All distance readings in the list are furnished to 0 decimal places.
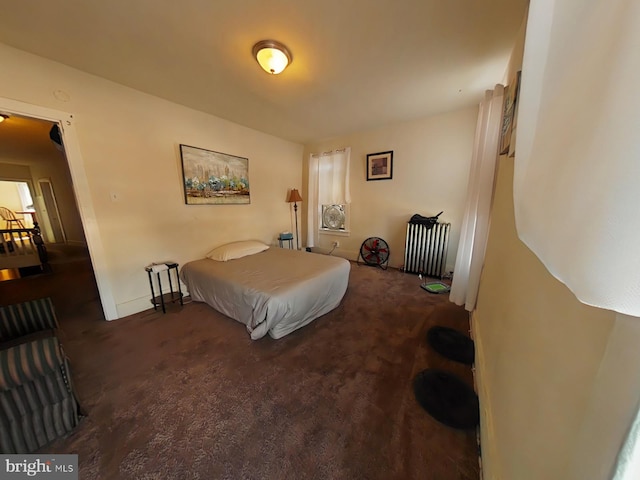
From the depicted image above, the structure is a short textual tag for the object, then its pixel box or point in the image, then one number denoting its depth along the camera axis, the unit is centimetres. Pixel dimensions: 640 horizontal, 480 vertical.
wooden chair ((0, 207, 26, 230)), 557
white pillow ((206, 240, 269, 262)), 282
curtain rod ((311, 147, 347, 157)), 394
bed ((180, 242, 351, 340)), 186
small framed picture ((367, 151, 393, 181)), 355
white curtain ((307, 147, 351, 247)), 398
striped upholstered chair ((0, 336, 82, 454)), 99
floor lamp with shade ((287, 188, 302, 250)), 416
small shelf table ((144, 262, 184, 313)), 243
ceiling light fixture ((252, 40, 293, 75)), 165
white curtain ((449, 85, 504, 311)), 199
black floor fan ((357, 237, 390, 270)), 380
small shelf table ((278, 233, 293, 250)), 412
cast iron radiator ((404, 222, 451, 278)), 315
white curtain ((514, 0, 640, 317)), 23
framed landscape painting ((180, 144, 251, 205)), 276
